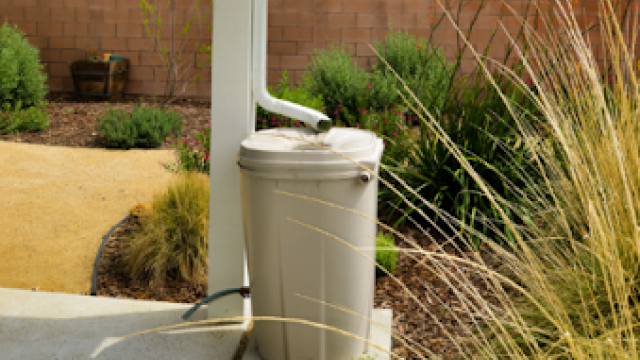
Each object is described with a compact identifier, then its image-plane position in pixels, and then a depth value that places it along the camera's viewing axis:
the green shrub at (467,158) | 3.43
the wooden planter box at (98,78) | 7.71
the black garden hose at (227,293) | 2.62
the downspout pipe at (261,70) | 2.48
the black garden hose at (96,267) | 3.43
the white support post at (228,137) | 2.48
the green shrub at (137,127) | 6.00
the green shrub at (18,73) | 6.84
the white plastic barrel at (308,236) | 2.11
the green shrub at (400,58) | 6.46
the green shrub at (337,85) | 6.22
